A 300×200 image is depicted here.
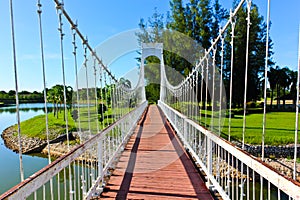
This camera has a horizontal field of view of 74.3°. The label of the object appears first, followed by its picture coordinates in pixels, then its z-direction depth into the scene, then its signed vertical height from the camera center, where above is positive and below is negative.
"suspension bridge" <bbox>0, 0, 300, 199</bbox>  0.90 -0.81
